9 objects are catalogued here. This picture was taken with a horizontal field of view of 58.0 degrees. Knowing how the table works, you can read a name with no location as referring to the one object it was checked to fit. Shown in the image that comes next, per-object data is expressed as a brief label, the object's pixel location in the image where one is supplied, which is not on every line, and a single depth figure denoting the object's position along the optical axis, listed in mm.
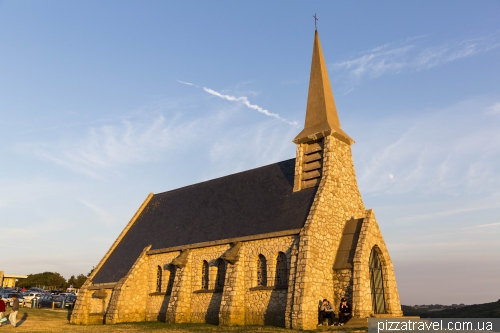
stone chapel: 22484
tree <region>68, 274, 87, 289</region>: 77500
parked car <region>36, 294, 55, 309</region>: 42725
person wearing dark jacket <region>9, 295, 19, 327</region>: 23312
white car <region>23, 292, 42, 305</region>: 42625
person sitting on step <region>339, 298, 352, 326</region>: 21281
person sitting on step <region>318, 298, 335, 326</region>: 21344
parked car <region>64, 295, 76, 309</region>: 41584
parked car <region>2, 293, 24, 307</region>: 38209
